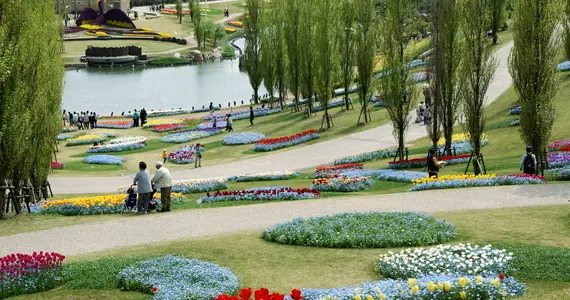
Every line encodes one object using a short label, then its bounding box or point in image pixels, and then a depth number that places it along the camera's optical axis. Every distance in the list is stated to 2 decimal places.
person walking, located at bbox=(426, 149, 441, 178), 28.91
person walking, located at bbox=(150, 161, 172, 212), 24.73
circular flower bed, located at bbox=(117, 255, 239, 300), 14.96
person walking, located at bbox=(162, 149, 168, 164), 46.26
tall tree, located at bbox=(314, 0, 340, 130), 54.03
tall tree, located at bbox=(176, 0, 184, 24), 186.88
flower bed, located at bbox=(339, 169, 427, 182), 31.16
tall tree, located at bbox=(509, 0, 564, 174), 29.27
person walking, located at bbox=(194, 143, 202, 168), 44.12
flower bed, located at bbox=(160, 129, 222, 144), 55.54
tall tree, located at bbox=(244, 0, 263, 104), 74.94
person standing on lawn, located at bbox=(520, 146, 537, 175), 27.14
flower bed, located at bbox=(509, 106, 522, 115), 47.28
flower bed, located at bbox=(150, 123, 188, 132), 62.97
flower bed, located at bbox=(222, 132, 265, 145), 52.66
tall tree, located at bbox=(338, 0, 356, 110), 54.31
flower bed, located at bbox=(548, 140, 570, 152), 34.31
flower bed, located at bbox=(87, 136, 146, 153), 52.62
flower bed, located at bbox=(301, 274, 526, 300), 13.21
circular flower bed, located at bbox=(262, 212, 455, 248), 18.39
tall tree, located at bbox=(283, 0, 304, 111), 60.72
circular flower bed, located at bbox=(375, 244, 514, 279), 15.55
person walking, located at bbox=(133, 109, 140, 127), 67.25
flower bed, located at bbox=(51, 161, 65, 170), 44.78
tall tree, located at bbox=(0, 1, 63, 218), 24.25
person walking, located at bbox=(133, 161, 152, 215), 24.23
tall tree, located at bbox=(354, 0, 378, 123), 52.91
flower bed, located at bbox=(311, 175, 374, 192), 29.47
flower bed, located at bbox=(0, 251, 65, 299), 16.34
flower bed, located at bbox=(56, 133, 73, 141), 60.32
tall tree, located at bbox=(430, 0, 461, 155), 36.50
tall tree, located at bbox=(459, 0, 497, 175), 32.25
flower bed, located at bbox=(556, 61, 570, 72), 55.94
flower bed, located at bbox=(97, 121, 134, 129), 67.94
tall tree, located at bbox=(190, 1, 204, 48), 152.14
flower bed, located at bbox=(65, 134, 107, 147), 57.44
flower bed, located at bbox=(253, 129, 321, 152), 48.57
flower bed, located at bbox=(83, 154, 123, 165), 46.53
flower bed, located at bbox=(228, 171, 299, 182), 36.22
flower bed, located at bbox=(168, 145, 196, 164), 46.78
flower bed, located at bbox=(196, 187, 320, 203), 26.89
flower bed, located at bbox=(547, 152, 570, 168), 30.29
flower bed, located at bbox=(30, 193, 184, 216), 25.63
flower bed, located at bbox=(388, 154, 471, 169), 35.34
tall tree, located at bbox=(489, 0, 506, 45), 72.59
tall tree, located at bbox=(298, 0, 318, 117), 58.44
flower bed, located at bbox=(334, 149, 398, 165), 40.78
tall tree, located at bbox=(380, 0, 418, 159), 38.19
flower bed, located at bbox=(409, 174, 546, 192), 25.69
